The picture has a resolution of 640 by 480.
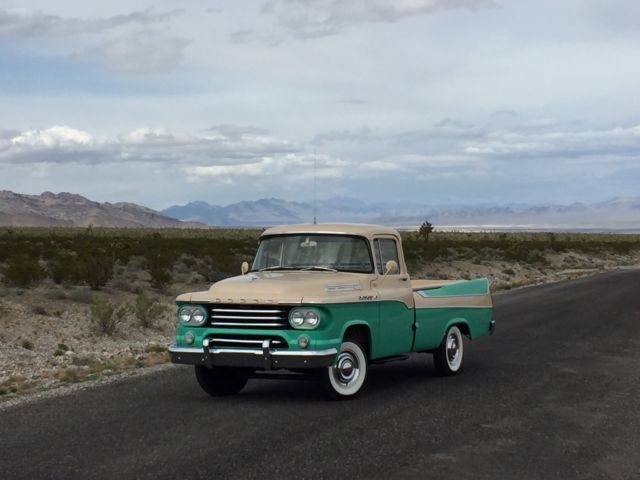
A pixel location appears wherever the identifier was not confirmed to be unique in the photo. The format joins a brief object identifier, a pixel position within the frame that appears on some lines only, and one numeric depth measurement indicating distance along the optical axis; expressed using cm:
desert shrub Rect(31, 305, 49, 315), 2019
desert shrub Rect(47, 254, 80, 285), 2595
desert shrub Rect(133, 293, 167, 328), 1989
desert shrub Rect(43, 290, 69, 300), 2284
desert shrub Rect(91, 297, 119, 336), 1867
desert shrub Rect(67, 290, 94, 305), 2286
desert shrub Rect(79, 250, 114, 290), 2573
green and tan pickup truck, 941
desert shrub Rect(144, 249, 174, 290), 2748
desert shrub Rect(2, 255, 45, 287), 2439
